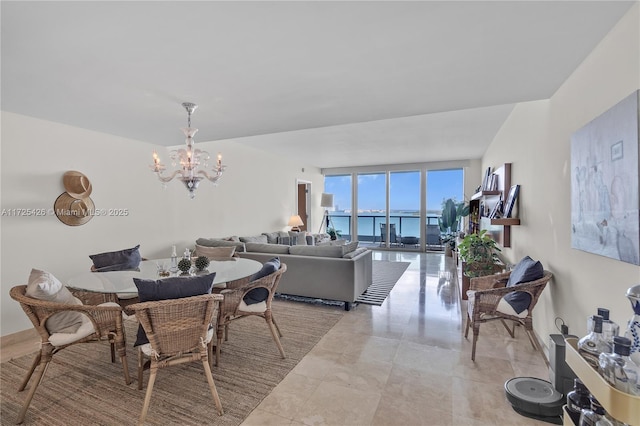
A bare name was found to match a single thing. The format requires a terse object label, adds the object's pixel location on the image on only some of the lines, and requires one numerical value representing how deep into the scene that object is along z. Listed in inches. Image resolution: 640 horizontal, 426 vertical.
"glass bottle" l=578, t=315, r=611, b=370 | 48.1
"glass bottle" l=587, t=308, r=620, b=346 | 47.7
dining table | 89.6
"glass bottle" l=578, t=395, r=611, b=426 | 48.3
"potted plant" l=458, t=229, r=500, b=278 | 143.7
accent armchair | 100.3
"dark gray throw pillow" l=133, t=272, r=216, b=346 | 74.7
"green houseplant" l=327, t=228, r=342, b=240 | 351.6
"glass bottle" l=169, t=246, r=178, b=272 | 113.3
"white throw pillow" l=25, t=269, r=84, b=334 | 82.3
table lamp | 301.6
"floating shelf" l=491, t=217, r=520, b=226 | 135.9
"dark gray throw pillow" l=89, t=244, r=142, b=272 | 123.2
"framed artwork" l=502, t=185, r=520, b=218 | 139.0
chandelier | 119.7
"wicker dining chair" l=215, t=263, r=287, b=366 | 103.2
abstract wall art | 56.2
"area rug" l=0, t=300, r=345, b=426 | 77.4
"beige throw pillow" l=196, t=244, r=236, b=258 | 158.6
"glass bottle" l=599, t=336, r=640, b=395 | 40.2
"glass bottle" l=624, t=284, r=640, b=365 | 42.9
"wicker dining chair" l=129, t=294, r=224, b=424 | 74.0
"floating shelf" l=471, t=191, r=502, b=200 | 169.0
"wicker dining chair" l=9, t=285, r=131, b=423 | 78.9
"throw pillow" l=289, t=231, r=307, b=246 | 260.9
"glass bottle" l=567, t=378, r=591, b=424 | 53.4
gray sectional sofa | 154.1
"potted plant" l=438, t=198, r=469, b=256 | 322.7
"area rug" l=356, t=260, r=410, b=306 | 171.3
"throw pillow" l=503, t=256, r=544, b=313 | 100.3
